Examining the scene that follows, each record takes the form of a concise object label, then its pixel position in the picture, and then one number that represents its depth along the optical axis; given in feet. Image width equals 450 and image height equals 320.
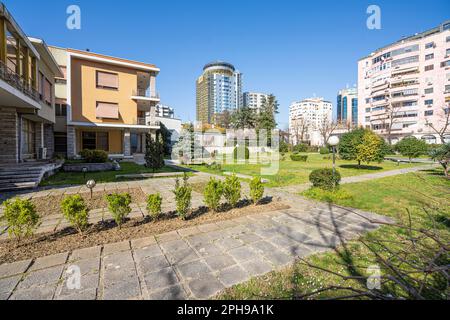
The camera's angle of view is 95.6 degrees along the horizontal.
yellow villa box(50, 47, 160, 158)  64.54
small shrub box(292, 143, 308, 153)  134.72
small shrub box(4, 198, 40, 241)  11.45
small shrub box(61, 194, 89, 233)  12.59
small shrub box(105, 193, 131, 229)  13.66
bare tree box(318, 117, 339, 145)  159.33
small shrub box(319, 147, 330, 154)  109.47
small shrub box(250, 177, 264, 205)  20.18
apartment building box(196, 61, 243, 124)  335.26
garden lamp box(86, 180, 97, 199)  20.27
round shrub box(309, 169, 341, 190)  25.05
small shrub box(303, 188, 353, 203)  22.76
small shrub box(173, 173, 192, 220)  15.90
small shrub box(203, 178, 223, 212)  17.66
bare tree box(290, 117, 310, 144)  195.80
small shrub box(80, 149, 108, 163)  48.80
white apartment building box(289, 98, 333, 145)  386.73
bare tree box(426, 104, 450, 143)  135.48
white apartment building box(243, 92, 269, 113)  378.10
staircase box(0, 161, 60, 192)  27.81
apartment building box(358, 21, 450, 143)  139.44
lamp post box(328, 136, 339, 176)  26.71
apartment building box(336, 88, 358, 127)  331.47
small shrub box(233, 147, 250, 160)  75.49
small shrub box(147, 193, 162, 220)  14.99
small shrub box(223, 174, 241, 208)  19.15
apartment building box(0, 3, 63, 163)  28.60
